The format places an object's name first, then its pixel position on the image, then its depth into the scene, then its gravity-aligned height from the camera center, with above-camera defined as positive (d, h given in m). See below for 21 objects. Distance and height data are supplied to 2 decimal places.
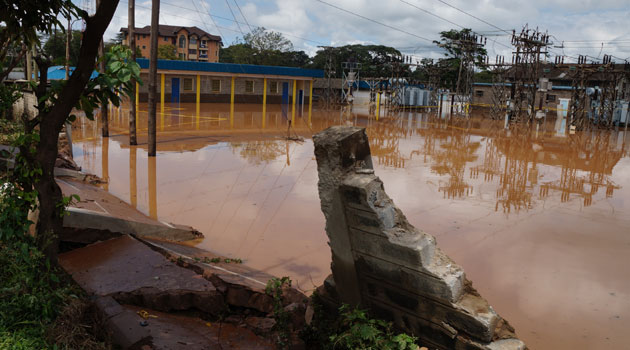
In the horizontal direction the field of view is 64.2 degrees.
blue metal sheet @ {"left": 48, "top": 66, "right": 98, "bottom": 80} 34.59 +0.88
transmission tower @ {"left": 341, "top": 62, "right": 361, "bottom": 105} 49.69 +1.51
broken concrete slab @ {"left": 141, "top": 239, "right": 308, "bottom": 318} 5.86 -2.35
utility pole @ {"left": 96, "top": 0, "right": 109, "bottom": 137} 21.44 -1.48
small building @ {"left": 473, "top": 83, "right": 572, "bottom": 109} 52.79 +1.83
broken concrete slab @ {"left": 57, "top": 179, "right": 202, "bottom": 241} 6.88 -2.03
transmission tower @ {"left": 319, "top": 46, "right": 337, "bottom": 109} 51.55 +0.52
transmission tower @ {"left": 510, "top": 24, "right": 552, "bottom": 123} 35.19 +3.31
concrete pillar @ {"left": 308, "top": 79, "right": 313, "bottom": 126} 43.38 -0.63
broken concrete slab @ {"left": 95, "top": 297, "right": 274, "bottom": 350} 4.62 -2.36
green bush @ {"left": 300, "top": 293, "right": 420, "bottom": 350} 4.98 -2.40
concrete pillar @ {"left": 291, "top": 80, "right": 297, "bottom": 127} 42.74 +0.34
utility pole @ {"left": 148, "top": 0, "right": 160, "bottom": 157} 15.84 +0.61
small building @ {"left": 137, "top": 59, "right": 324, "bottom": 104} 41.81 +1.26
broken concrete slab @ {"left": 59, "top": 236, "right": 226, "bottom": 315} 5.52 -2.17
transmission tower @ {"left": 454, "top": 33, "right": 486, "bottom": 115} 42.53 +4.20
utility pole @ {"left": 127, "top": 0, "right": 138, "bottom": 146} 17.50 +2.22
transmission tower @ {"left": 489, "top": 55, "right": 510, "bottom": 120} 41.64 +0.87
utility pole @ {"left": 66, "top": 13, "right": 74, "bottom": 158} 16.34 -1.66
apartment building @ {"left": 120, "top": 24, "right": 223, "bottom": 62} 85.53 +8.96
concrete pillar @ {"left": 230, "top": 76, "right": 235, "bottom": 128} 38.97 -0.32
